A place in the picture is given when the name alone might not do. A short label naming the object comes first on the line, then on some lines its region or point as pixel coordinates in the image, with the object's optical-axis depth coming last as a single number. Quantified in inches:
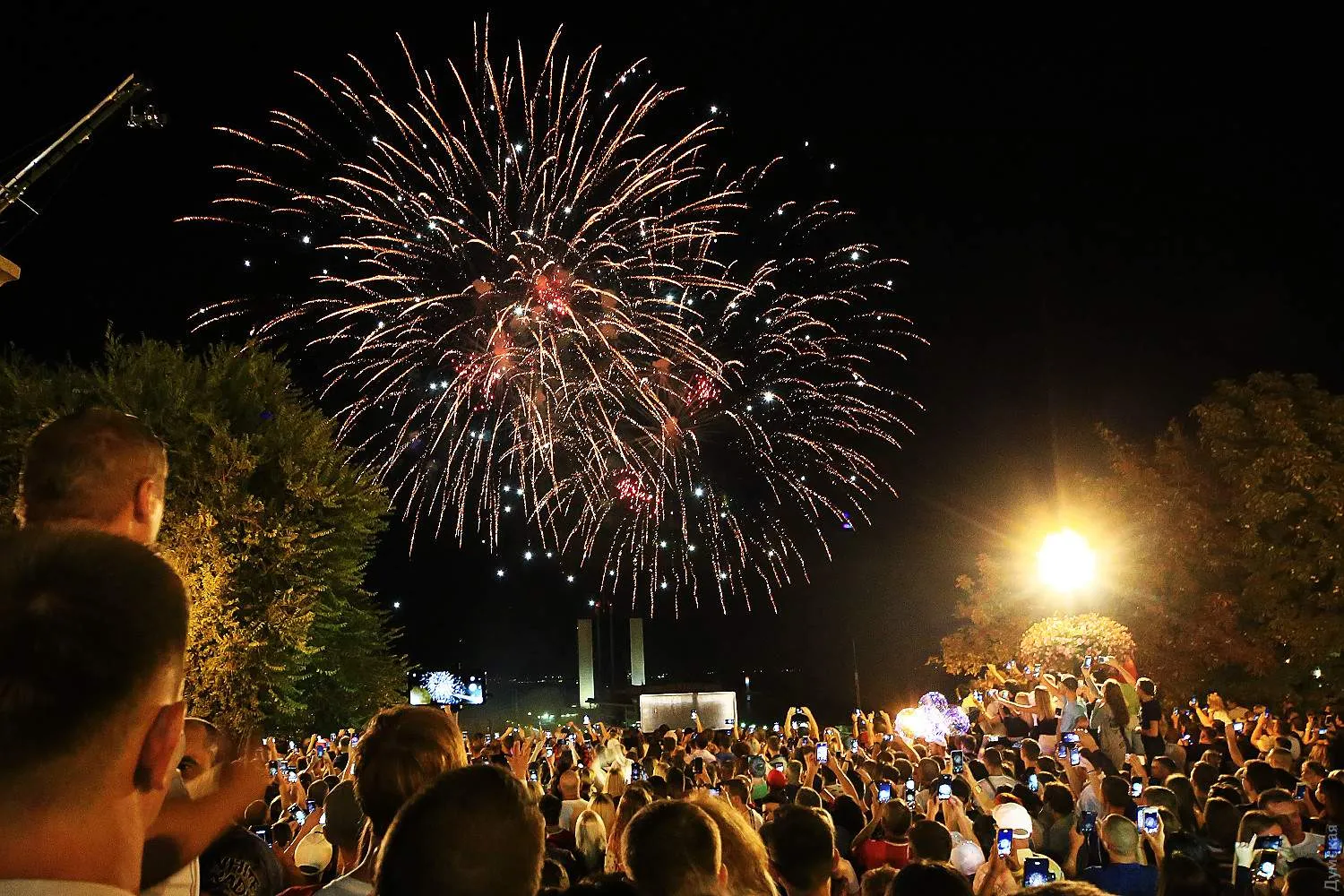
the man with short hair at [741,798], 311.1
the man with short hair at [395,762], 137.4
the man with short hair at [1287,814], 267.7
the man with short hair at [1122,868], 239.6
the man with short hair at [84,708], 55.0
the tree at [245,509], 812.6
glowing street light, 943.0
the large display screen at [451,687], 1464.1
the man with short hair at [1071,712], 503.9
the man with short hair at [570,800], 337.4
